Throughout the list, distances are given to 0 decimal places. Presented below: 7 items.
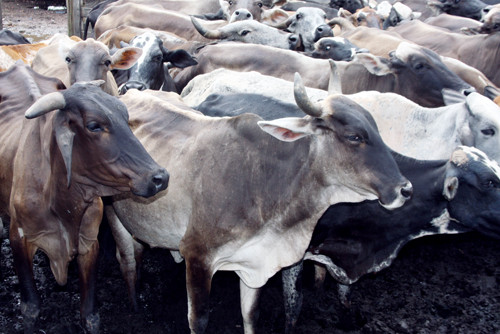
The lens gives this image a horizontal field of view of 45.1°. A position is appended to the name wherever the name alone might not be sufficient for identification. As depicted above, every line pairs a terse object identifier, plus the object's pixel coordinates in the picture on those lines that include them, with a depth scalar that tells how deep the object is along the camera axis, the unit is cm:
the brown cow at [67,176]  346
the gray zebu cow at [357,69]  597
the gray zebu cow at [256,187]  346
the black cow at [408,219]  431
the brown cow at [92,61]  546
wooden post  1105
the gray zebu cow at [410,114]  503
